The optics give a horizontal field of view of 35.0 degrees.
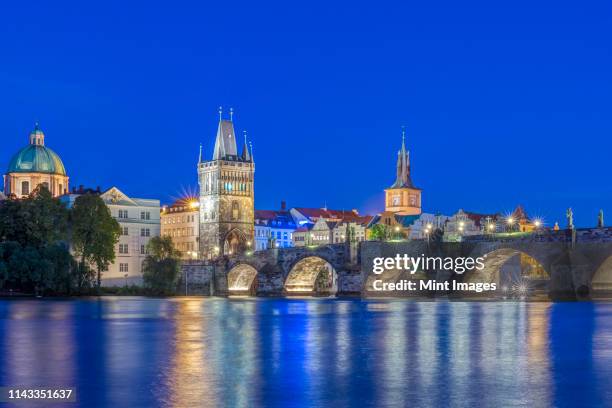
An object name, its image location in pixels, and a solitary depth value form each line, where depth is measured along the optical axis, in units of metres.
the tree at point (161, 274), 115.06
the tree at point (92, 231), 104.62
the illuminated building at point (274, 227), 181.12
